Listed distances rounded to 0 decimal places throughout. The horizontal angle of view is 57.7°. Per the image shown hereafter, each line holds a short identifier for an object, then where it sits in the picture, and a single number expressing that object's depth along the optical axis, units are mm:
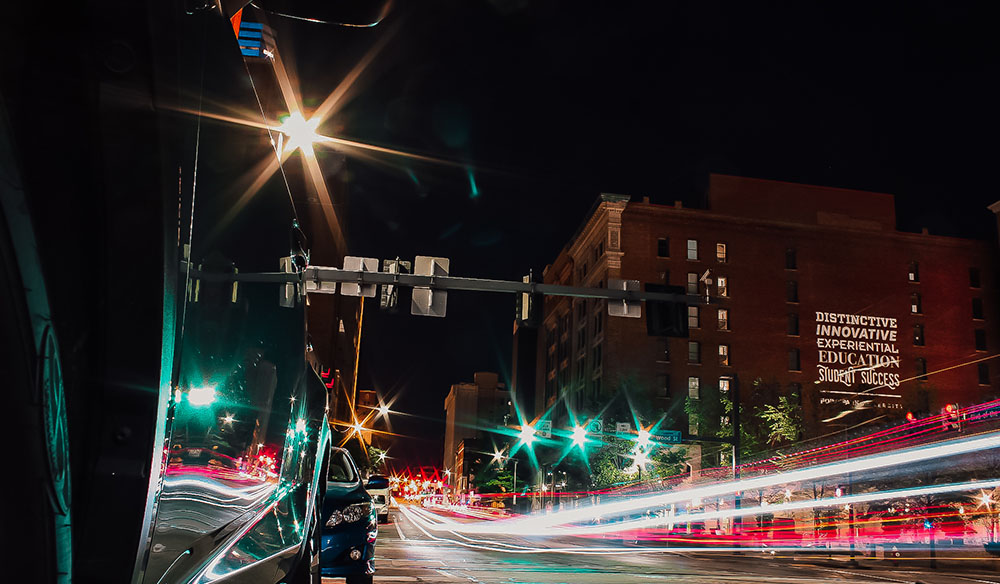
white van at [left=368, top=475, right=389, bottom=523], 31859
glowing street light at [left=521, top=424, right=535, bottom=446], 54938
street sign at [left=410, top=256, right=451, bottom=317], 16609
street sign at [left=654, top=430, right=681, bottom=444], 38938
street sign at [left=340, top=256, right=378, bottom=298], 16953
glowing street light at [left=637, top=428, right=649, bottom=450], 41200
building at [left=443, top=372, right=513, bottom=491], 181125
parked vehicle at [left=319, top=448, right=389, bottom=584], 8461
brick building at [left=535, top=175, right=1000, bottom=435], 71938
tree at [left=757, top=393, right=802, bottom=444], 49688
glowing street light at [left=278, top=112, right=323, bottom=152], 17172
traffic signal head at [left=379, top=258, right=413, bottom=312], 17047
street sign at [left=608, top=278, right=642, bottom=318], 16672
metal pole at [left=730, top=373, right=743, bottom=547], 34250
